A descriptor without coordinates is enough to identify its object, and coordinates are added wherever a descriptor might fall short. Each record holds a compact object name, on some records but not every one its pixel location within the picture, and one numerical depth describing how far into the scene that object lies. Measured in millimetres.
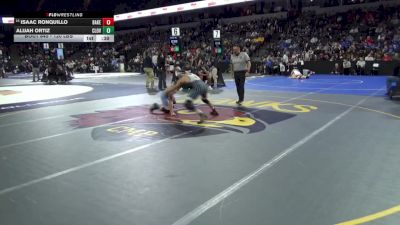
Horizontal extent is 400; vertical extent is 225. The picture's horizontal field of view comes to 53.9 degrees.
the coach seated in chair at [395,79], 10706
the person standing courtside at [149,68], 15922
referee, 10539
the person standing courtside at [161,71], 15359
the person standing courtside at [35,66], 22328
